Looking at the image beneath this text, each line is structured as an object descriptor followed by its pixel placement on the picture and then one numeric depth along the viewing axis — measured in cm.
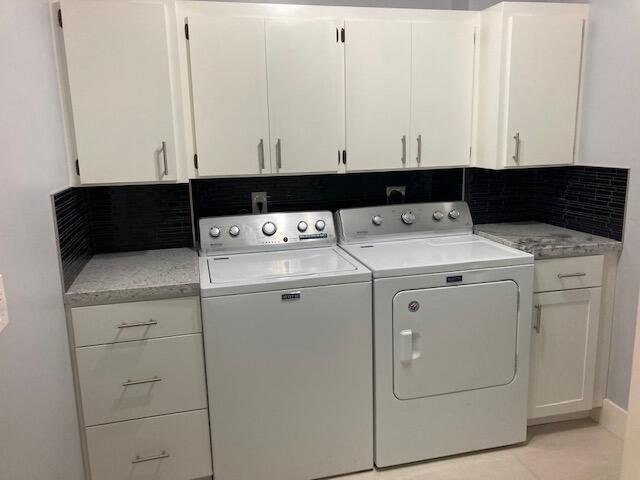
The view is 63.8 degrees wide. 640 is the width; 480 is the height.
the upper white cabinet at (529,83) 236
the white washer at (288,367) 201
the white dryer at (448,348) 214
